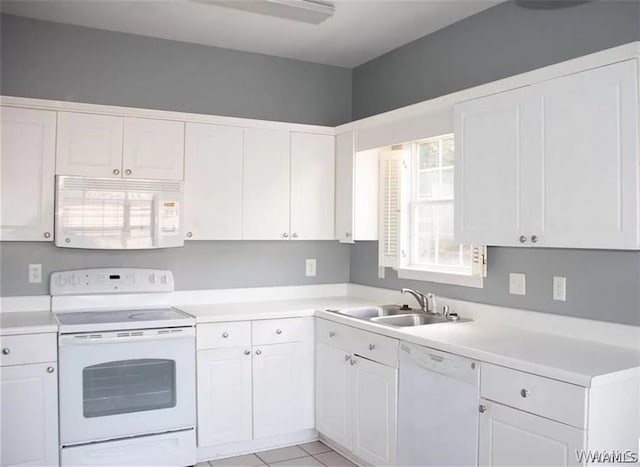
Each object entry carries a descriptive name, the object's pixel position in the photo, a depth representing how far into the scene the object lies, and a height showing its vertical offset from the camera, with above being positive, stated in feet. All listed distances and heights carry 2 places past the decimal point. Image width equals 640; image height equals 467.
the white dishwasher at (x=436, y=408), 8.11 -2.59
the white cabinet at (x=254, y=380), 11.16 -2.89
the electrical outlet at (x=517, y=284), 9.91 -0.78
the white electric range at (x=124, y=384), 9.95 -2.69
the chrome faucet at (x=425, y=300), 11.50 -1.24
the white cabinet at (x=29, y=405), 9.48 -2.84
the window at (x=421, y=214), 11.71 +0.58
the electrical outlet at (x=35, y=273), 11.44 -0.70
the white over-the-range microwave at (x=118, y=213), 10.90 +0.52
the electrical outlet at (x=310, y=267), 14.43 -0.71
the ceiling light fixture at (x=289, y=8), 9.73 +4.11
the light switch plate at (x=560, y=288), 9.19 -0.79
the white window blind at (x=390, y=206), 12.80 +0.78
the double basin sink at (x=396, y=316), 11.20 -1.57
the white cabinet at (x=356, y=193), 12.99 +1.09
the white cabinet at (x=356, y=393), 9.85 -2.93
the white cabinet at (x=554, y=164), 7.26 +1.11
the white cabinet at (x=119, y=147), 10.94 +1.85
